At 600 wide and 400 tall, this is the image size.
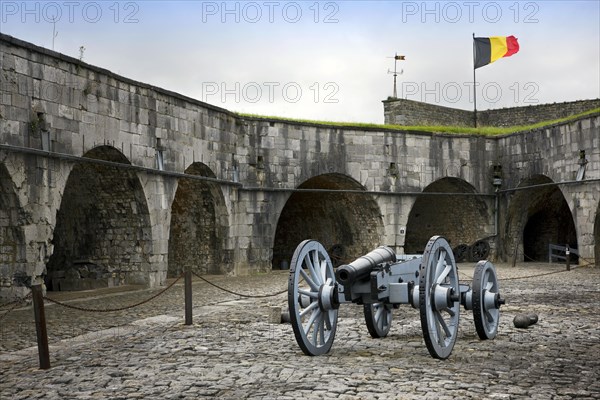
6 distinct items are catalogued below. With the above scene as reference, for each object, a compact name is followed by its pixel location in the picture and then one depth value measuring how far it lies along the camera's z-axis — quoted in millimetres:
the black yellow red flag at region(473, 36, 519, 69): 27031
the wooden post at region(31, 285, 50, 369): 6629
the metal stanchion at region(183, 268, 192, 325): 9461
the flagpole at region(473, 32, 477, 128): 27692
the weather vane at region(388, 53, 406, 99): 30700
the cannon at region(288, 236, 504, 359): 6582
